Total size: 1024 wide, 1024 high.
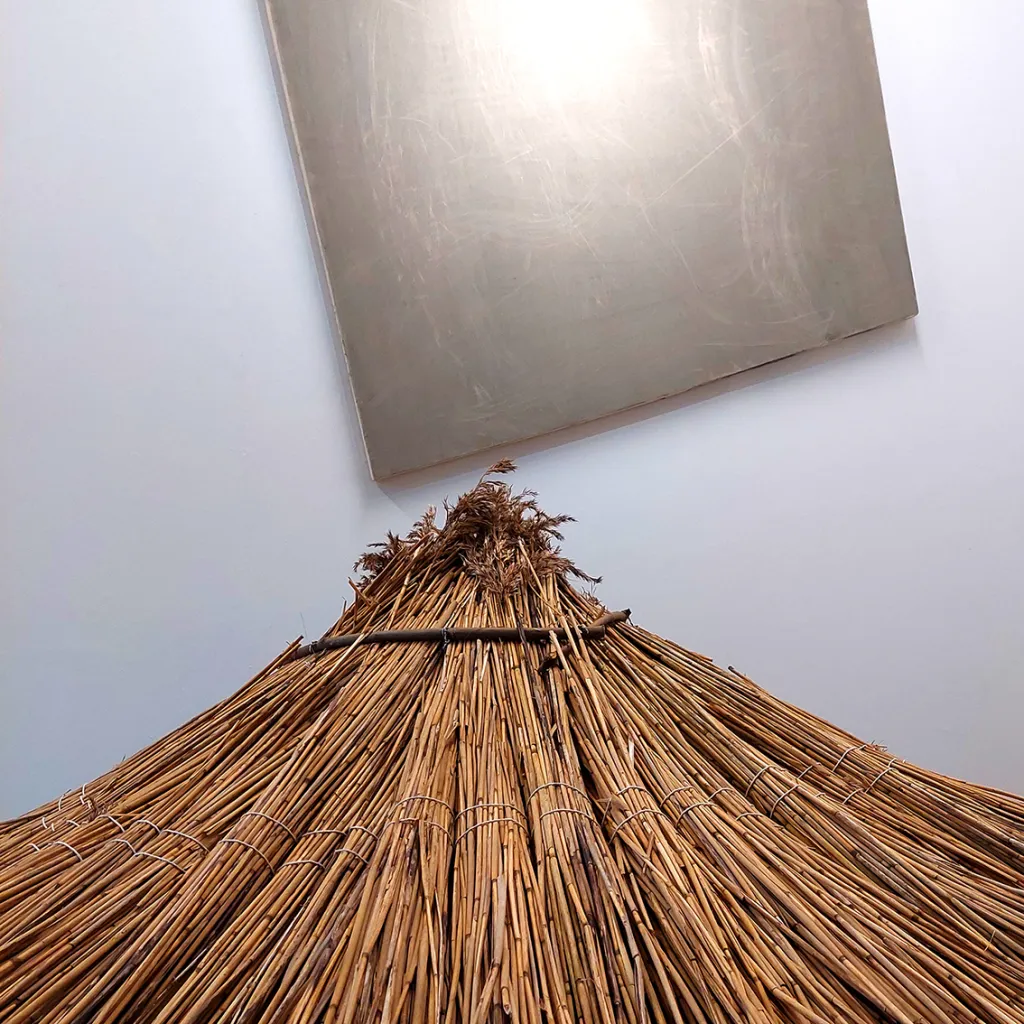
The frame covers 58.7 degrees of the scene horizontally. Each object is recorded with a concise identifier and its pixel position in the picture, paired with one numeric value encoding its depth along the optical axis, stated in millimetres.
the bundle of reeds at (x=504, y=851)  466
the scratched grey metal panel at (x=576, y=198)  1071
